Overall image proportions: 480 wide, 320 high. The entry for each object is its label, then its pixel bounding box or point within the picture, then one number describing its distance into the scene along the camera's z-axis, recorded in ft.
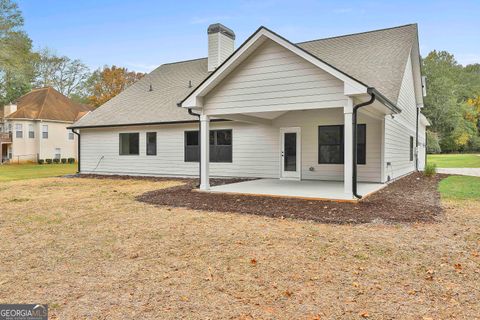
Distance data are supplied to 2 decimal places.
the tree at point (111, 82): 129.90
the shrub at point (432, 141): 125.70
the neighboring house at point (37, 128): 98.63
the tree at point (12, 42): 84.02
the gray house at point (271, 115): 28.12
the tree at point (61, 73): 135.93
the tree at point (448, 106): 132.36
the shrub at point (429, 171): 48.78
